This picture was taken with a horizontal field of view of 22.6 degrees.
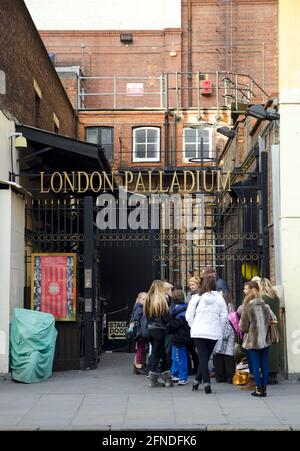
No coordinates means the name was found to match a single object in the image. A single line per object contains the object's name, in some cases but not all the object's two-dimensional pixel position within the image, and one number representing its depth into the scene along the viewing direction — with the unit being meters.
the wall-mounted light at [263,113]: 14.06
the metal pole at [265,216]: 14.99
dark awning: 15.12
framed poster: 14.64
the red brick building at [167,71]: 31.92
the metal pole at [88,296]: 14.64
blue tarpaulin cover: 13.22
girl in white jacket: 11.50
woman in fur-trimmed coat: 11.32
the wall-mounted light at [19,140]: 14.63
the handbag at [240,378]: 12.38
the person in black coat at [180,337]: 12.66
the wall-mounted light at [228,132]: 21.33
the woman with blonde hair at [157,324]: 12.21
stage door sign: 18.61
